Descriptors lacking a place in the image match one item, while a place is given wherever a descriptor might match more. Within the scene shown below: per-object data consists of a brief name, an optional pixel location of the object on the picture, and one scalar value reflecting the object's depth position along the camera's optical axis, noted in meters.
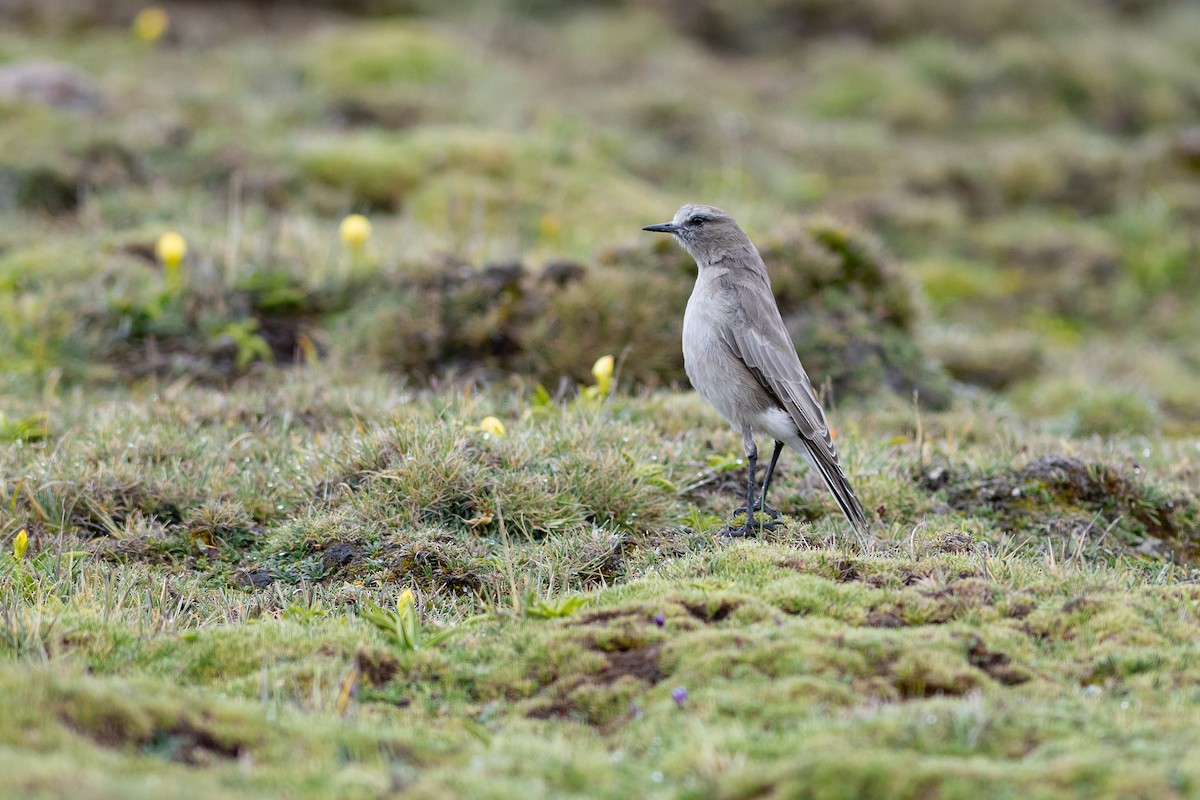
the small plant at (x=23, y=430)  14.18
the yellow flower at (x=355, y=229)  19.00
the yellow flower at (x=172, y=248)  18.41
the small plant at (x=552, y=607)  9.74
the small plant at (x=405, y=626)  9.39
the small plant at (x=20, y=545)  11.13
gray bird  12.59
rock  28.17
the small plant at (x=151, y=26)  34.91
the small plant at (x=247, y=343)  18.27
